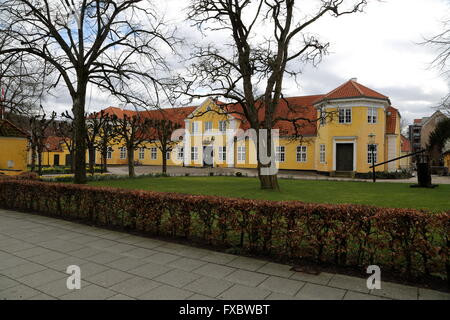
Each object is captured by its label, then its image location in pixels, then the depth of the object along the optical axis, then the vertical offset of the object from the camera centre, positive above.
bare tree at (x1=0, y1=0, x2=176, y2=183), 13.39 +4.86
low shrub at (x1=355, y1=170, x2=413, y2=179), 26.08 -1.53
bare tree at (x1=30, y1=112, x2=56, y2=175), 25.39 +1.79
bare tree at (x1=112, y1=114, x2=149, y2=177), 24.03 +1.83
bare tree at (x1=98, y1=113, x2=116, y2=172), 25.52 +2.02
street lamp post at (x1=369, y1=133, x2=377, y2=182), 28.12 +1.68
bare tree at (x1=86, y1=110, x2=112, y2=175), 23.97 +1.24
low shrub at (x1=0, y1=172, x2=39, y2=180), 13.57 -0.79
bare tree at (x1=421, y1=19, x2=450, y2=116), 11.62 +2.06
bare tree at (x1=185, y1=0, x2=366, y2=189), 14.58 +4.65
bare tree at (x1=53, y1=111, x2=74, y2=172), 25.90 +3.22
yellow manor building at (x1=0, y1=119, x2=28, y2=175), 23.98 +0.79
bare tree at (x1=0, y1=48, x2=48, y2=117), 12.92 +3.74
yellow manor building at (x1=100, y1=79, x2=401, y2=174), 28.69 +2.06
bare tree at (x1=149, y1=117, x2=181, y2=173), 26.17 +2.43
